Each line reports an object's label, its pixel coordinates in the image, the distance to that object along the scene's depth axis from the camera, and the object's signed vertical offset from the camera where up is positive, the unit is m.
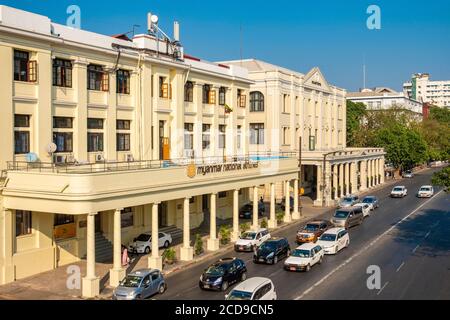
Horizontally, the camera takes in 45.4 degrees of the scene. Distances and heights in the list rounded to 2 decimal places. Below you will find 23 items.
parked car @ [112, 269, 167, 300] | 27.67 -6.99
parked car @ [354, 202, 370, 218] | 55.79 -5.83
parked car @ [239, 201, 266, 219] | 55.23 -6.09
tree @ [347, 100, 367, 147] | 115.62 +7.28
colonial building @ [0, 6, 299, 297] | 31.06 +0.06
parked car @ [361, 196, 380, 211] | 62.05 -5.69
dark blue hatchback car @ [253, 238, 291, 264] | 36.25 -6.76
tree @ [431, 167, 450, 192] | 37.88 -1.90
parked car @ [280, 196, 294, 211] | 61.11 -6.01
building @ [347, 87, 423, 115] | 159.25 +16.05
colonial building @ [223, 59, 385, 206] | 68.69 +3.44
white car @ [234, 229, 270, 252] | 40.47 -6.70
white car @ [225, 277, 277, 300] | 25.56 -6.68
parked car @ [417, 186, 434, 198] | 72.25 -5.44
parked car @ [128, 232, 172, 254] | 38.62 -6.55
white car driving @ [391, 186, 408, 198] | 73.12 -5.49
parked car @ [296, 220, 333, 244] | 42.94 -6.45
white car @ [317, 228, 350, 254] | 39.19 -6.56
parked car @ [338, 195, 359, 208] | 61.75 -5.77
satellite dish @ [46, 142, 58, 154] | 34.41 +0.38
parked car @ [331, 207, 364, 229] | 49.16 -6.10
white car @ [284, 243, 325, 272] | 34.09 -6.84
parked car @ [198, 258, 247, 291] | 29.94 -6.94
